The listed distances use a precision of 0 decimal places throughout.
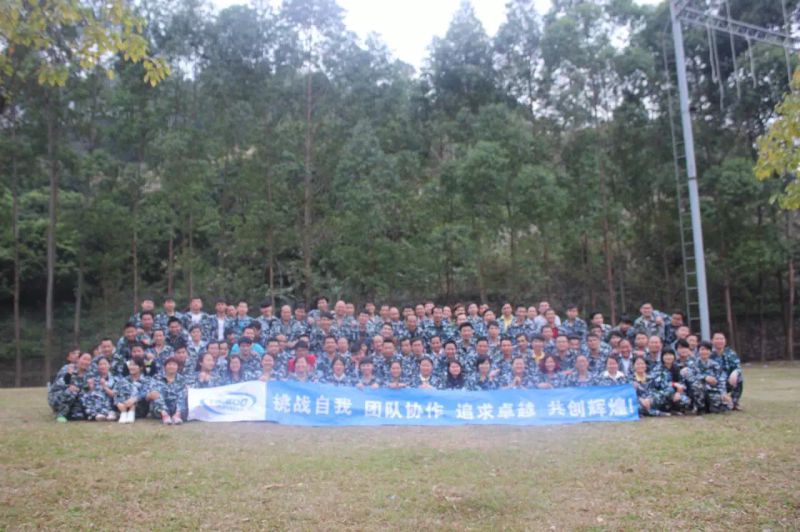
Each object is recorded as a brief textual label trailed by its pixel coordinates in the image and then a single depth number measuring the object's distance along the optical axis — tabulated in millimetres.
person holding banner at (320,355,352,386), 9414
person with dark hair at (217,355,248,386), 9188
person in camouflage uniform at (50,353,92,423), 8789
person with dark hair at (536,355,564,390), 9266
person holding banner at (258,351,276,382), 9211
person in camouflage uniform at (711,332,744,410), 9172
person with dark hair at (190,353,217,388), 9000
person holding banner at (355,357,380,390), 9375
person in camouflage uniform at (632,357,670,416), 8789
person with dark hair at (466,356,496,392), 9352
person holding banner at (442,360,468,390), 9461
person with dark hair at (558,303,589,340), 11289
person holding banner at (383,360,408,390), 9287
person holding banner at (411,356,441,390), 9328
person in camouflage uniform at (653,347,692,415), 8844
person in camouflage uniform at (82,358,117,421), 8695
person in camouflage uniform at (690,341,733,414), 8883
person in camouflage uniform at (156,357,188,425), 8492
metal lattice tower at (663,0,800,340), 13758
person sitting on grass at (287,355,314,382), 9289
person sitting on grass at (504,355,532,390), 9250
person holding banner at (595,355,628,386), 9016
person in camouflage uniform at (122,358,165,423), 8656
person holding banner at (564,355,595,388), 9117
